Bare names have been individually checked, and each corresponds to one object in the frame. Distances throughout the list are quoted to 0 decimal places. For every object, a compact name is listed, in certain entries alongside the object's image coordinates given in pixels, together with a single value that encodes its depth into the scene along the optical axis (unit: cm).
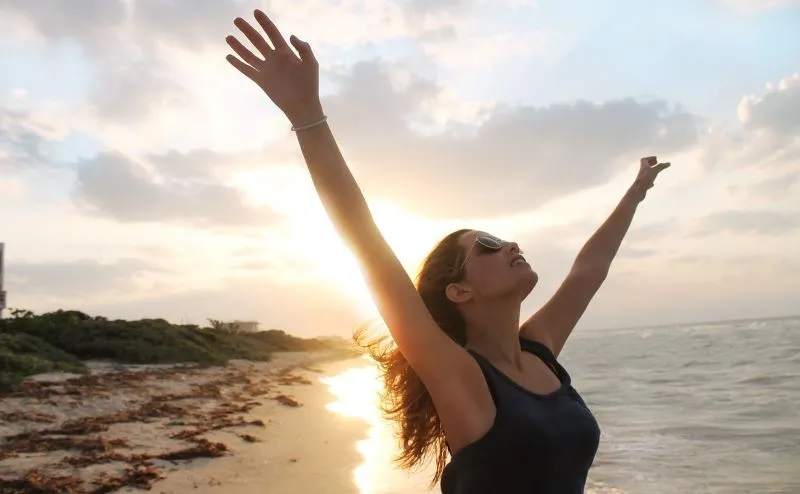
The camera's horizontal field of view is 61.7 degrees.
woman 243
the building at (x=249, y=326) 7965
